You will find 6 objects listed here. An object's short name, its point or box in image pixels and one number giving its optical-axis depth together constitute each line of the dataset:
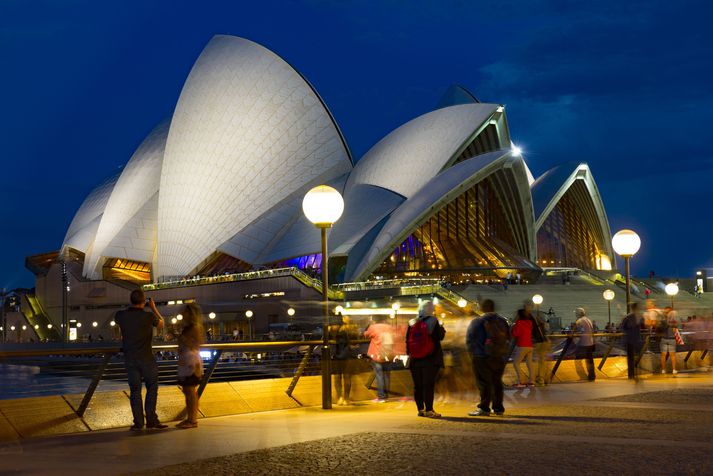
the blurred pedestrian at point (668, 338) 17.75
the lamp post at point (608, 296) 38.81
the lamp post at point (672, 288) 30.39
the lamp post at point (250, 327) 42.52
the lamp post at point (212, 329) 44.33
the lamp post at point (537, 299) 37.04
